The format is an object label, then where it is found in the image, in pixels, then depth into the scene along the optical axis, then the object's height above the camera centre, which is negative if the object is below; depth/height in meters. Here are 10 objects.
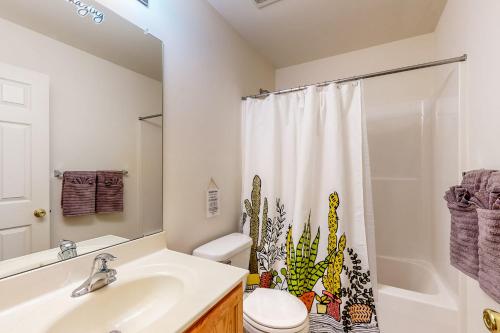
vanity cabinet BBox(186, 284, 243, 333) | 0.74 -0.54
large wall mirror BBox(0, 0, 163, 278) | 0.76 +0.16
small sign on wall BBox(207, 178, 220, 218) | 1.57 -0.22
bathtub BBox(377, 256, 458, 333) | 1.28 -0.85
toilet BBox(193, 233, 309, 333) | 1.13 -0.77
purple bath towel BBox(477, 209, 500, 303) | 0.66 -0.26
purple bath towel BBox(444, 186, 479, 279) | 0.82 -0.25
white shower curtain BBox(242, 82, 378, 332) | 1.42 -0.24
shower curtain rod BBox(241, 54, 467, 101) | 1.26 +0.59
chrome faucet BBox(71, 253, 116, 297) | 0.81 -0.41
